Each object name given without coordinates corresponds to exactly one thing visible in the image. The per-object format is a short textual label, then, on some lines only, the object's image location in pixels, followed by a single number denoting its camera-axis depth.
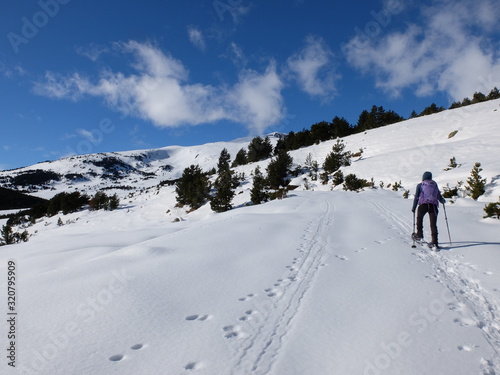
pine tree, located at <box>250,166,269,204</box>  21.02
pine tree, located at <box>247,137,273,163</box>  52.59
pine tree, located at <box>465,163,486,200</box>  13.00
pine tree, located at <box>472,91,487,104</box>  49.40
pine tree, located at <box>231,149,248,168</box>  55.00
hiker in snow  6.33
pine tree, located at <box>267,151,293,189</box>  29.34
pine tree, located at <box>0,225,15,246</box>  17.33
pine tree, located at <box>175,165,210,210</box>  26.06
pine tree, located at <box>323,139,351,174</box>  29.19
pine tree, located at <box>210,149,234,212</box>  20.81
